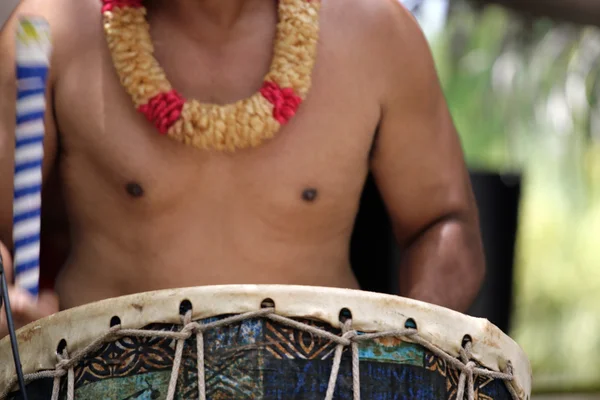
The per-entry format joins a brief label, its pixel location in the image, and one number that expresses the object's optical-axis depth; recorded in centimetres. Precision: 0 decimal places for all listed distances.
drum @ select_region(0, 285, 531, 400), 231
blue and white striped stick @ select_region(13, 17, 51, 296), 233
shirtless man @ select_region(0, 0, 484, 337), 279
